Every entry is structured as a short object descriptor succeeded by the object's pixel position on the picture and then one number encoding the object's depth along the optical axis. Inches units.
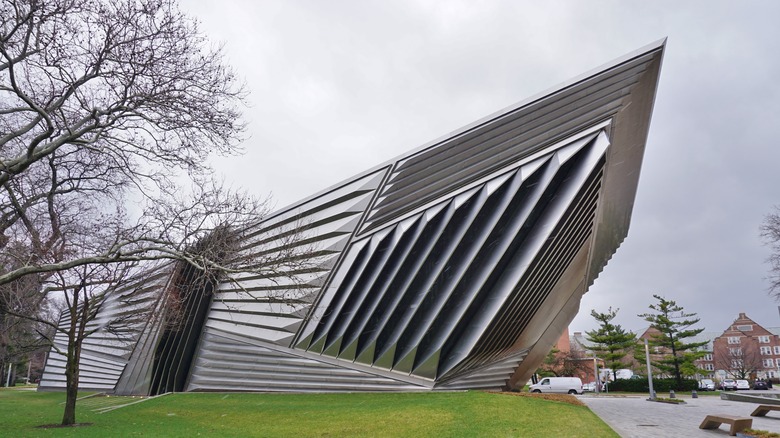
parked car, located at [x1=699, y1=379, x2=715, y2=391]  1962.5
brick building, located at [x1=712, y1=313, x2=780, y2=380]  3055.6
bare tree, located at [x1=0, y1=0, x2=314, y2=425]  340.8
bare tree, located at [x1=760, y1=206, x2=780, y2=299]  1117.7
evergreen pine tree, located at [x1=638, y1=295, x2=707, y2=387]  1934.1
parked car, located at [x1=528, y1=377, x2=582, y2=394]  1449.3
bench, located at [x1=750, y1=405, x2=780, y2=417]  670.5
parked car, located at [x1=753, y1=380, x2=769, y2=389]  2106.3
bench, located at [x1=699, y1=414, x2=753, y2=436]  482.3
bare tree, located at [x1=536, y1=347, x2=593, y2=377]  2534.4
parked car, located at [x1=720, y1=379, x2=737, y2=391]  2021.9
